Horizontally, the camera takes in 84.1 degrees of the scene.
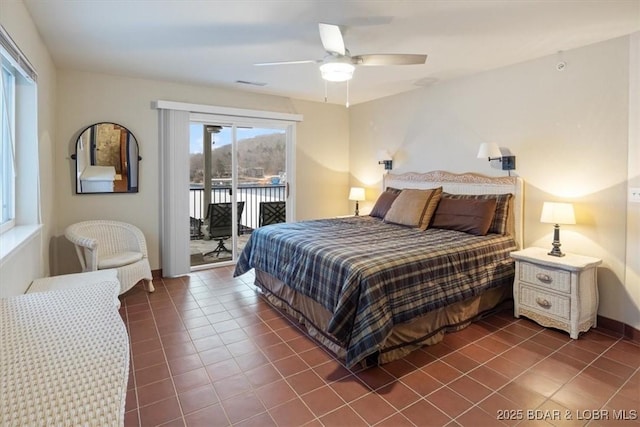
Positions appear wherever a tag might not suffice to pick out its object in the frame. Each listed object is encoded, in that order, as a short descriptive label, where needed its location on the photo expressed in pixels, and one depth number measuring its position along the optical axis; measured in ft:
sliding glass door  15.55
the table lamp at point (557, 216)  9.68
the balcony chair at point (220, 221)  15.89
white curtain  14.20
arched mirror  12.92
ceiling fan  8.20
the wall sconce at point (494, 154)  11.83
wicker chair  11.41
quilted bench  2.92
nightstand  9.21
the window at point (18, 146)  7.86
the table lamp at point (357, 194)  17.62
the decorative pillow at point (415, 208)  12.75
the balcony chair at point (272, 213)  17.58
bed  7.82
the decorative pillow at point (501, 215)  11.54
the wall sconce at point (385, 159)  16.39
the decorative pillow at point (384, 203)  14.88
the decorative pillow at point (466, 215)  11.46
